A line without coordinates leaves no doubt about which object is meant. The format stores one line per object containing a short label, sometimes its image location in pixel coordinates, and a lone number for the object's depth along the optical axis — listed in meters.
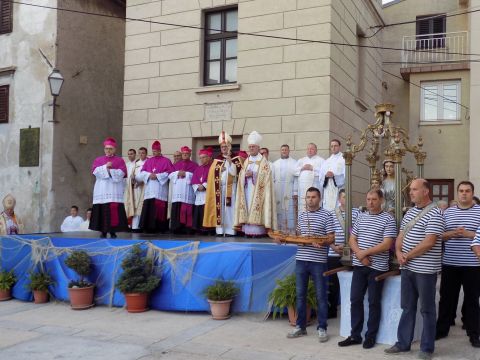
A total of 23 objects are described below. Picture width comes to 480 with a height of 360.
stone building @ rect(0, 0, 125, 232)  14.77
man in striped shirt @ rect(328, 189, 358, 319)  7.55
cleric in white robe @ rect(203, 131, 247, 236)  10.89
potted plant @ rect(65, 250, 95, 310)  9.06
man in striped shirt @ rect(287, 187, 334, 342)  6.71
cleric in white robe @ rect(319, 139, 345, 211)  10.47
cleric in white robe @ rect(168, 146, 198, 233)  11.49
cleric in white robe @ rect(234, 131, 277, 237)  10.50
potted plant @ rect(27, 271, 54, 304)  9.66
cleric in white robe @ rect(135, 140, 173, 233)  11.65
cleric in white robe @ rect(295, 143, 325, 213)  10.77
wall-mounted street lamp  13.84
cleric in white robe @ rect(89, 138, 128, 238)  10.70
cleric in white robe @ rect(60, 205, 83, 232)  13.90
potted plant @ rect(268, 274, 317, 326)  7.46
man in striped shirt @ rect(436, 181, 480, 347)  6.34
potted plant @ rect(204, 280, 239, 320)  7.98
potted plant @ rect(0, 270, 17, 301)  10.20
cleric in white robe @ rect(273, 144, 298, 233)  11.17
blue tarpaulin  8.17
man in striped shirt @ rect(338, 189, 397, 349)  6.22
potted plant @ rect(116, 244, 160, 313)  8.51
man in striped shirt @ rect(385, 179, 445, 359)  5.77
